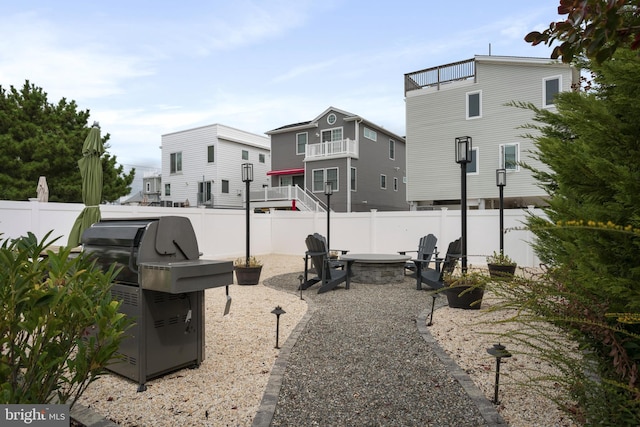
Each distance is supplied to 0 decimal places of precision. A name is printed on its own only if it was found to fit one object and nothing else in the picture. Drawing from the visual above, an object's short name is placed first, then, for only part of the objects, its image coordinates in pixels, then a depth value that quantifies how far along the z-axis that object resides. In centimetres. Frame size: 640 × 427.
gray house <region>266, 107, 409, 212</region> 2262
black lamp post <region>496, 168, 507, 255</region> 1094
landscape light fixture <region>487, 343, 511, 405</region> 301
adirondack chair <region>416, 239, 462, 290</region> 830
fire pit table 952
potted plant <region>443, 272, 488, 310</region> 637
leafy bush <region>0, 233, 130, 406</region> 166
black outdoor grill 330
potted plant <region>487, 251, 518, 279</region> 845
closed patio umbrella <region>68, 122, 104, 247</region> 655
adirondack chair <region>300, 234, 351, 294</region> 829
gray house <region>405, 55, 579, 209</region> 1633
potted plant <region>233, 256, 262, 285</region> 916
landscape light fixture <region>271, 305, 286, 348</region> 461
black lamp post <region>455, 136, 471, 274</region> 748
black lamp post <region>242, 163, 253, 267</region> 1058
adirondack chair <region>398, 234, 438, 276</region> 959
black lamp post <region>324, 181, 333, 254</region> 1375
